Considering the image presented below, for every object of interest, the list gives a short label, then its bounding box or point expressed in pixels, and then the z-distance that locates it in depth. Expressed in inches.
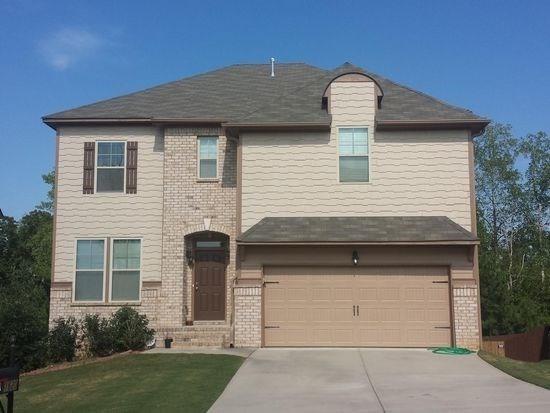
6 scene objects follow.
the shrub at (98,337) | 652.1
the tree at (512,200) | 1485.1
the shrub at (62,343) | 655.1
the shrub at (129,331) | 651.5
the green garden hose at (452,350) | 599.8
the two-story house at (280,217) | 645.9
